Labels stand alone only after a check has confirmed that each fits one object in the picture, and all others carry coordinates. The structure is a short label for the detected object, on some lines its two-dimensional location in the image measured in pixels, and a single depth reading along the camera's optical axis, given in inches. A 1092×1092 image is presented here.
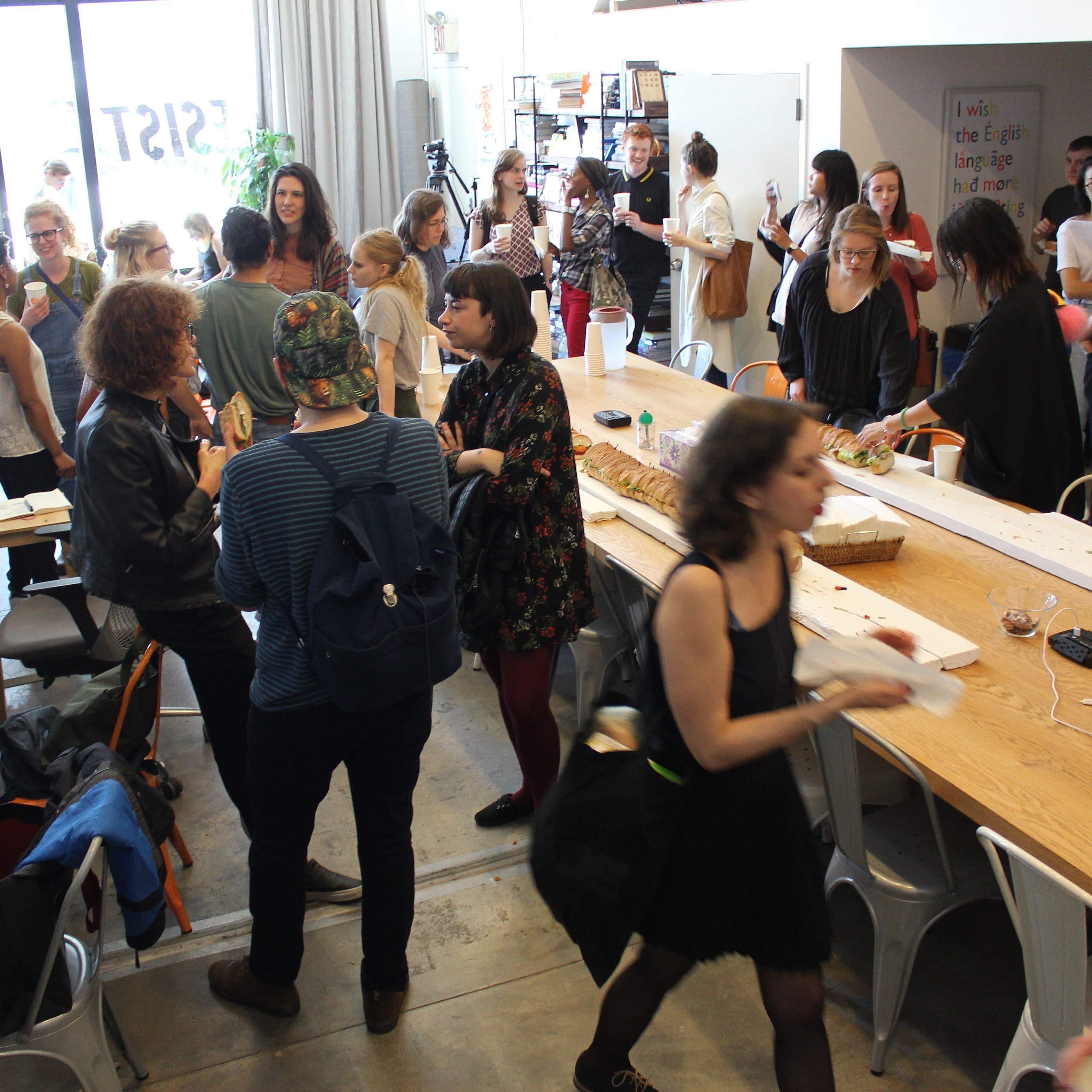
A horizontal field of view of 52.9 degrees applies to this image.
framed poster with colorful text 241.4
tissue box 133.0
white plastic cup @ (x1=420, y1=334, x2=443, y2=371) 182.9
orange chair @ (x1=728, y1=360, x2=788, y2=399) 175.0
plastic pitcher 196.7
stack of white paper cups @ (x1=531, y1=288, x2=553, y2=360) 187.6
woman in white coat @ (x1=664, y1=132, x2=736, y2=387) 243.1
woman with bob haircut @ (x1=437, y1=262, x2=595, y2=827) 96.9
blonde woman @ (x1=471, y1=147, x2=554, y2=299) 239.9
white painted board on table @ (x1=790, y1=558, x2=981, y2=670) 90.2
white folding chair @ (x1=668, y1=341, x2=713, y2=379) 205.6
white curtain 368.5
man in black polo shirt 265.3
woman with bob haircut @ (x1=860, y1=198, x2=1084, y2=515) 126.0
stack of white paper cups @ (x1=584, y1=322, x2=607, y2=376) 193.6
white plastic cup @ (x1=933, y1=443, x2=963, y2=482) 131.3
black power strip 89.9
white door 244.4
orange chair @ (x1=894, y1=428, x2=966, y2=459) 136.5
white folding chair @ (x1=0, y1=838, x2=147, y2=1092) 70.6
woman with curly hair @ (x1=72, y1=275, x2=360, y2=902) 85.7
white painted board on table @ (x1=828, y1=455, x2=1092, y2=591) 107.7
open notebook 133.3
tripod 331.9
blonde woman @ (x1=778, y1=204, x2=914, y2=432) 149.1
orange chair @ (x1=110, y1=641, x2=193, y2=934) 97.6
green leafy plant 357.7
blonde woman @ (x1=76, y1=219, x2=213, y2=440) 152.4
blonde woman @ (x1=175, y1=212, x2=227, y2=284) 265.0
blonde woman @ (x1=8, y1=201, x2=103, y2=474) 175.6
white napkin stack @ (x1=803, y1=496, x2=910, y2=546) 109.3
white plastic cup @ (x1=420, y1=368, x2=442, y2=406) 177.3
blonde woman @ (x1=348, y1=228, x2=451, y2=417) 151.1
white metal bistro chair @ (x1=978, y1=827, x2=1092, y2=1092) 64.1
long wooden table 71.4
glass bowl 93.7
